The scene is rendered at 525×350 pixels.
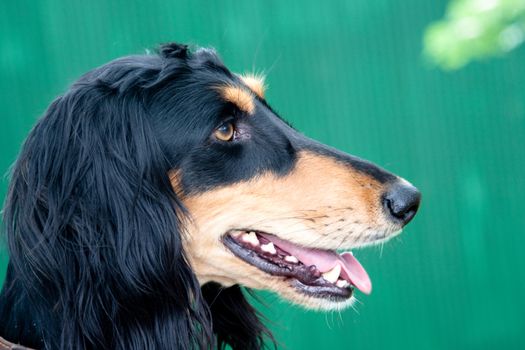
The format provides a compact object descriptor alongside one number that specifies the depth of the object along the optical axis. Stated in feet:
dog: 14.28
